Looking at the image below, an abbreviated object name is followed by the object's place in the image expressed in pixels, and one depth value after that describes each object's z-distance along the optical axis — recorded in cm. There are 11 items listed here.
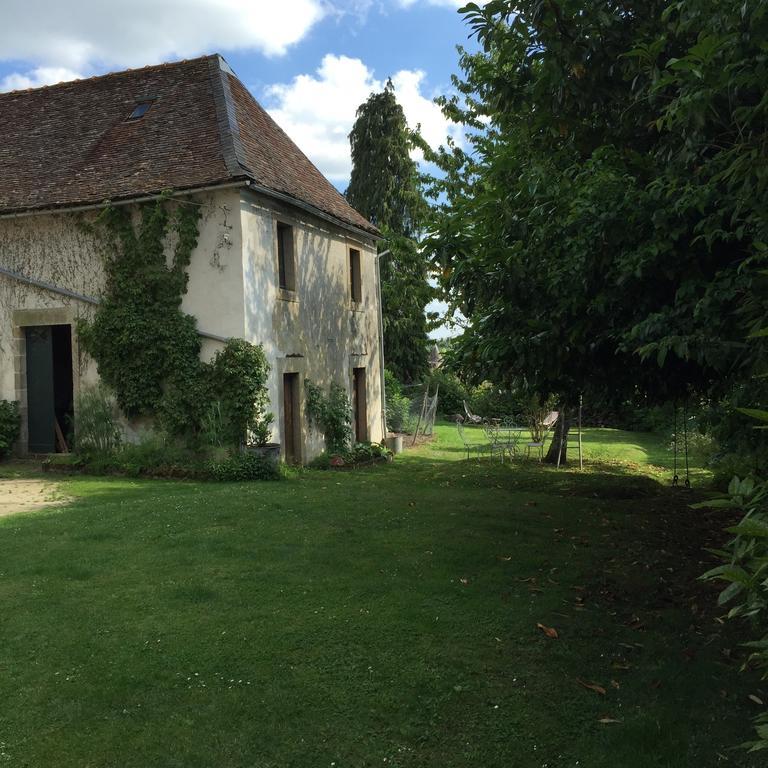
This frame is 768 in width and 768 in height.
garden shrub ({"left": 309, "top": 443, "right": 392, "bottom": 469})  1519
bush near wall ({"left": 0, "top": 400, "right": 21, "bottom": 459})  1383
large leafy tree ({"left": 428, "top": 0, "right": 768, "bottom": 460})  381
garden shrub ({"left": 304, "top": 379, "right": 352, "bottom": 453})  1538
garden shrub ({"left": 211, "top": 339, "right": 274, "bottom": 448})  1256
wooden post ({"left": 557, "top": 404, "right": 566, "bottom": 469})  1625
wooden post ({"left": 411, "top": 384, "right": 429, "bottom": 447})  2112
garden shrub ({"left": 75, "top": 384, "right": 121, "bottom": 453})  1312
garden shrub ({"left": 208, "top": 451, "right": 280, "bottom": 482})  1191
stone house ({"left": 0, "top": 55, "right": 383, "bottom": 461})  1293
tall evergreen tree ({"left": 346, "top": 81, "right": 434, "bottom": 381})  3042
